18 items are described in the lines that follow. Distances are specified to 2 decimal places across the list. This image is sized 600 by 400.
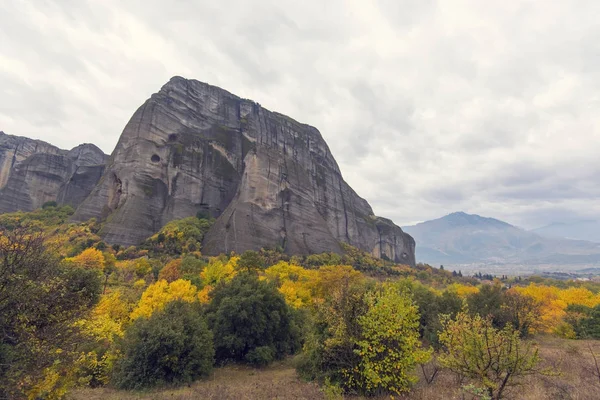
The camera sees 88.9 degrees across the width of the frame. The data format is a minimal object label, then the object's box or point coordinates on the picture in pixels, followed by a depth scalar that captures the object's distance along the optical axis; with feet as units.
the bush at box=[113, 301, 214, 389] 73.67
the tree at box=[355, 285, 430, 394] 47.16
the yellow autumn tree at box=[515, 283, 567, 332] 131.03
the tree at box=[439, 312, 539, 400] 33.32
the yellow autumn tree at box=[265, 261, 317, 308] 132.46
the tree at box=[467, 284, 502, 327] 115.34
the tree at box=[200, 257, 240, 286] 156.76
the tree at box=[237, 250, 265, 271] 169.12
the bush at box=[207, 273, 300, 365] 95.96
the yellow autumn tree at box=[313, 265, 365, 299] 134.00
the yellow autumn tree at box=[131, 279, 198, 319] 98.27
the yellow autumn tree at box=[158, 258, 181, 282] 159.53
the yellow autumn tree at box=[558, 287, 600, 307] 160.78
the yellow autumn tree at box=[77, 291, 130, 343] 64.29
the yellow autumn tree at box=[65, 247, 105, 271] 165.46
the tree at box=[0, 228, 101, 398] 37.27
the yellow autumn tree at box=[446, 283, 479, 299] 194.96
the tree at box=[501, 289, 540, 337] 109.81
